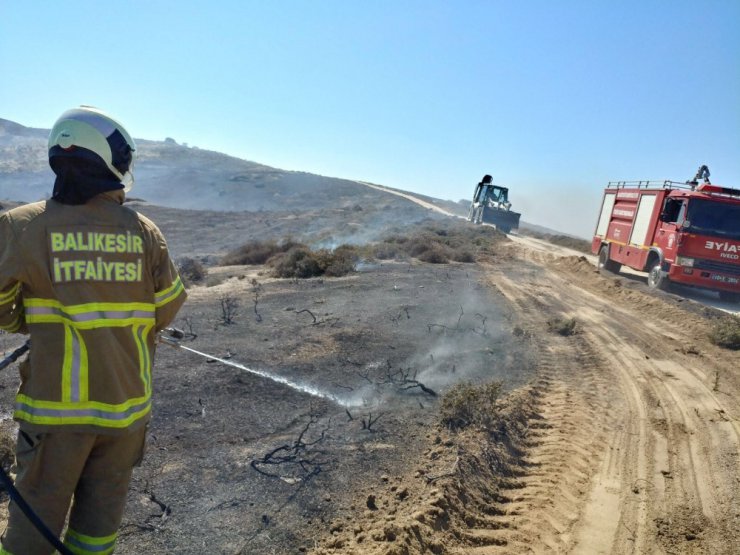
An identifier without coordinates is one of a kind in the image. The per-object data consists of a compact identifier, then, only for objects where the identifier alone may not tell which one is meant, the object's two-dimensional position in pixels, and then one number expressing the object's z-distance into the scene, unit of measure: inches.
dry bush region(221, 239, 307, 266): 684.1
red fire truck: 526.6
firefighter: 79.2
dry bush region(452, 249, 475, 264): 731.1
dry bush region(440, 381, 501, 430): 206.5
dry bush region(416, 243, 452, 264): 698.2
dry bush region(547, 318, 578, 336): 387.2
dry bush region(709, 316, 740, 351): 371.2
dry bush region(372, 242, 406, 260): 697.6
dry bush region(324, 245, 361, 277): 547.5
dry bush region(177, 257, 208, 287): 533.3
